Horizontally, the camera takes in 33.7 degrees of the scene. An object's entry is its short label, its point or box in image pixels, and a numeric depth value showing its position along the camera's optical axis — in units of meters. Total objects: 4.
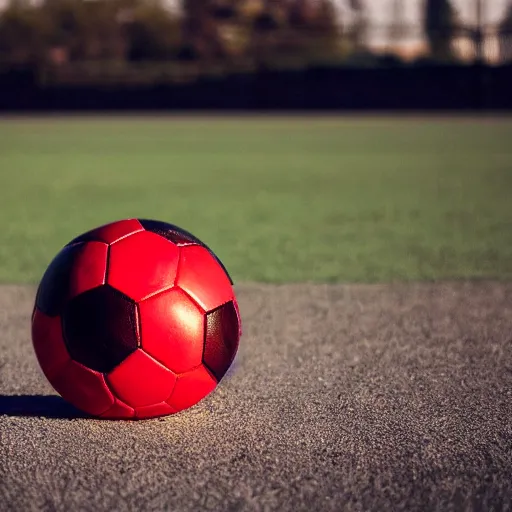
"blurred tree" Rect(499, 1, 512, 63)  34.25
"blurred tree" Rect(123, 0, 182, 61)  65.81
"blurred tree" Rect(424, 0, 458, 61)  35.66
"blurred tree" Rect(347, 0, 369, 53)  36.78
